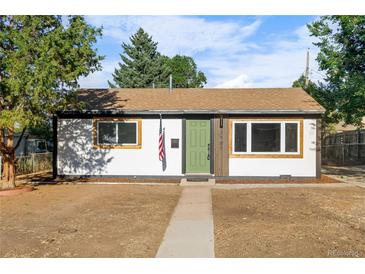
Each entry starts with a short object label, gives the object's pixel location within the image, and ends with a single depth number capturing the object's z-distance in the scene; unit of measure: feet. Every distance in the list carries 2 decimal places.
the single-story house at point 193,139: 52.60
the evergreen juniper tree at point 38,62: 38.78
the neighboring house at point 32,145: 69.15
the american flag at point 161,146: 52.54
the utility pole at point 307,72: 105.09
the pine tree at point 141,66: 150.30
